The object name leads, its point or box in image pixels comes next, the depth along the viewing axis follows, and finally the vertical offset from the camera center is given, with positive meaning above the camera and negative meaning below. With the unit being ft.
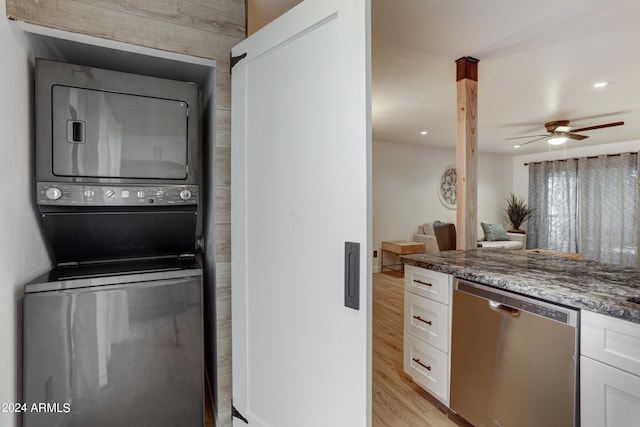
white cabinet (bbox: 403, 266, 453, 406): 5.71 -2.40
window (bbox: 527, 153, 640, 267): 16.80 +0.41
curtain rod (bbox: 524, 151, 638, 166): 17.48 +3.57
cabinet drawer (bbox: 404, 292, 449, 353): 5.75 -2.23
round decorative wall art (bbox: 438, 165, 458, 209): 20.95 +1.91
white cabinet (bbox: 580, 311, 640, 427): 3.32 -1.88
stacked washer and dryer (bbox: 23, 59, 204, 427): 3.86 -0.82
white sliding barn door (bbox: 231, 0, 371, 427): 3.20 -0.01
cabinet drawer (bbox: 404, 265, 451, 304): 5.70 -1.44
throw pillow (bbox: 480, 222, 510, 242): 19.66 -1.27
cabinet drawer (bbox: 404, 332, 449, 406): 5.74 -3.19
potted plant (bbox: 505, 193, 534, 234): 21.66 +0.05
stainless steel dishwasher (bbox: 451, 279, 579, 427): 3.93 -2.24
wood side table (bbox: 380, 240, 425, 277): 17.07 -2.07
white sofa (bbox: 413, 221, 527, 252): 18.02 -1.82
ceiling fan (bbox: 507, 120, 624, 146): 13.23 +3.78
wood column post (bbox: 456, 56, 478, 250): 7.63 +1.18
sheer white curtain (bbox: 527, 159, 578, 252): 19.10 +0.58
